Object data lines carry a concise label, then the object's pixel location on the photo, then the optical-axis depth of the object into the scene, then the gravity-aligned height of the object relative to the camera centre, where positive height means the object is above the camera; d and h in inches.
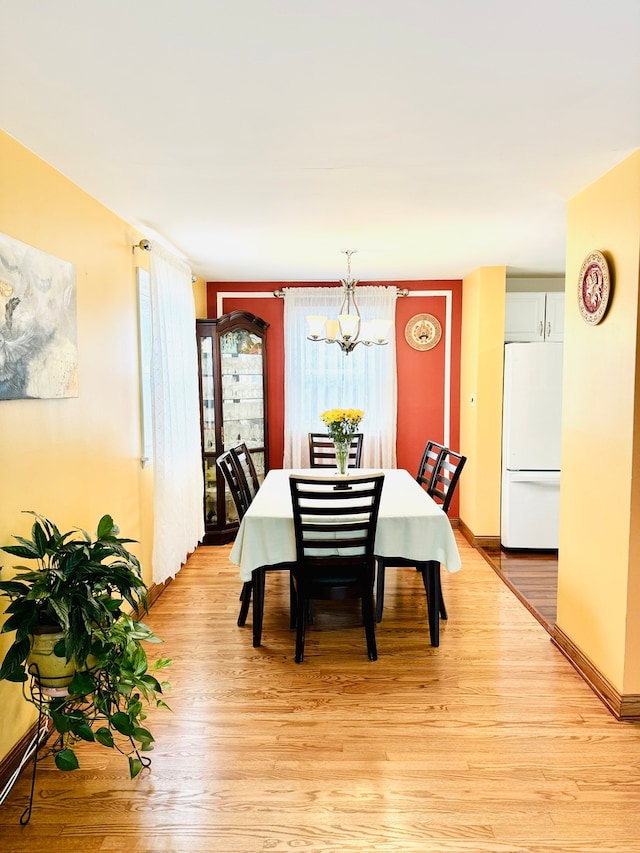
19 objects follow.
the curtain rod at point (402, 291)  212.1 +34.4
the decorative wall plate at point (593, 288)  99.2 +17.2
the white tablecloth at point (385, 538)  118.0 -32.3
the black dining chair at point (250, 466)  152.9 -23.3
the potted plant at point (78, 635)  72.9 -33.3
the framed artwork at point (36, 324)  81.6 +9.6
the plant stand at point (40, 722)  75.2 -47.2
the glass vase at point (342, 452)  141.3 -17.3
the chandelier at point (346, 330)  150.4 +14.4
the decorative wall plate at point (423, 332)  215.5 +19.5
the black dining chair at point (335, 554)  110.0 -34.8
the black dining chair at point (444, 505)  121.1 -30.1
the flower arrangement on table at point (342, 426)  136.4 -10.4
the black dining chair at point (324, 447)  186.4 -22.1
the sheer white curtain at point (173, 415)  144.5 -8.3
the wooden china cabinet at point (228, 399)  196.7 -5.2
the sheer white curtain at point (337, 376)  214.1 +2.8
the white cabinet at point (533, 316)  196.7 +23.2
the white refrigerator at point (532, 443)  179.5 -19.2
